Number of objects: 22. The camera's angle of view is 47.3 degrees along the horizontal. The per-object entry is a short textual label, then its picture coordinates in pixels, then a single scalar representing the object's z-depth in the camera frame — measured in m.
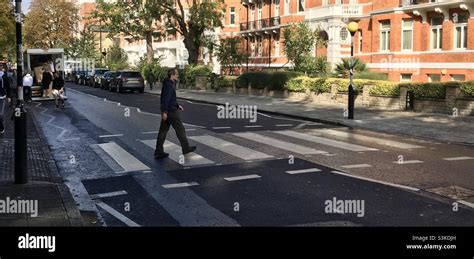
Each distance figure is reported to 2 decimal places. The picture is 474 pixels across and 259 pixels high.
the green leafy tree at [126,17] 45.56
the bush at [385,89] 22.06
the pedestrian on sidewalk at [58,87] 24.39
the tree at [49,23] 75.62
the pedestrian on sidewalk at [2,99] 14.31
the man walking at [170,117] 11.38
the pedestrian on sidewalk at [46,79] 26.63
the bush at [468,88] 18.64
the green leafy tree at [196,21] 40.97
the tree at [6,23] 28.66
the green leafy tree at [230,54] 40.06
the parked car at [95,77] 49.02
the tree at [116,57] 70.84
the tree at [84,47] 80.31
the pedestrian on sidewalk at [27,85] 26.73
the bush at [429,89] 19.81
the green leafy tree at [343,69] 29.57
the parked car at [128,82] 39.41
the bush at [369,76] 28.45
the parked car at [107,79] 42.09
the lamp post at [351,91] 18.62
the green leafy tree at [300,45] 31.45
